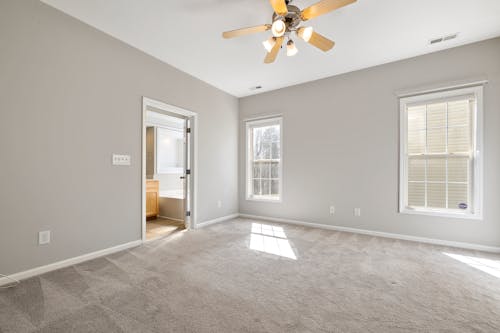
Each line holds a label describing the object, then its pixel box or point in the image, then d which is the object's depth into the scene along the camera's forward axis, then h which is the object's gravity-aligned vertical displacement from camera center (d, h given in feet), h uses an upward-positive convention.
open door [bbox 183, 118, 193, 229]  13.75 -0.56
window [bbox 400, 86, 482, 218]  10.12 +0.64
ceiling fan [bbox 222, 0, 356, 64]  6.25 +4.48
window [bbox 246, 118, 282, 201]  16.02 +0.52
